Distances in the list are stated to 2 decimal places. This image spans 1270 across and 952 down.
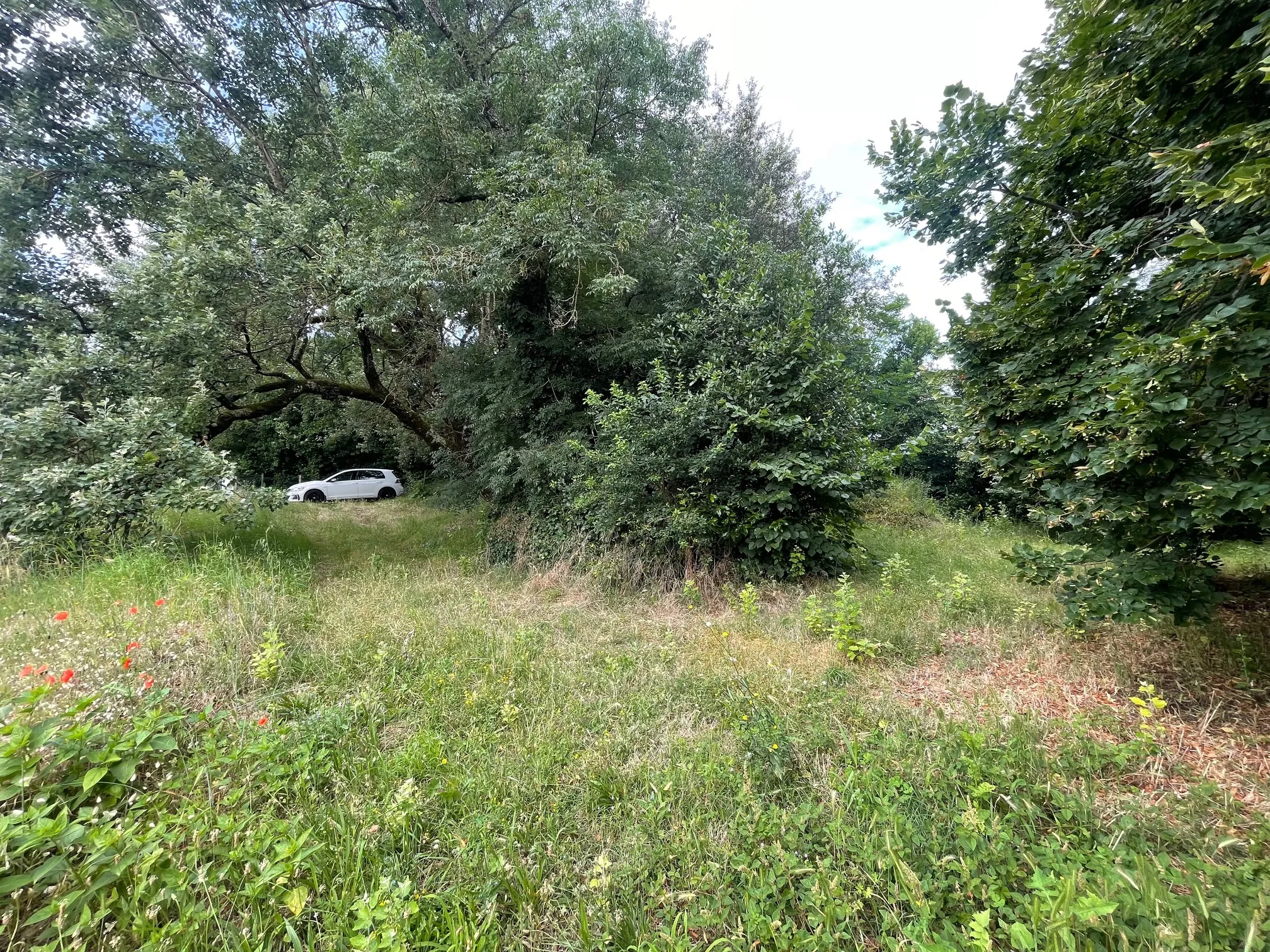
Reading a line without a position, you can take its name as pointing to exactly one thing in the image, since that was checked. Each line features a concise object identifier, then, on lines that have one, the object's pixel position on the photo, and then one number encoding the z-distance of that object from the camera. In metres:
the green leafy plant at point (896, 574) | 5.12
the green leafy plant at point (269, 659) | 2.97
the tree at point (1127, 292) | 2.33
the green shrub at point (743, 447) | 5.79
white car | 16.97
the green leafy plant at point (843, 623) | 3.54
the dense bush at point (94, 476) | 4.97
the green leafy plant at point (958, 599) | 4.25
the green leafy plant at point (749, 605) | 4.59
